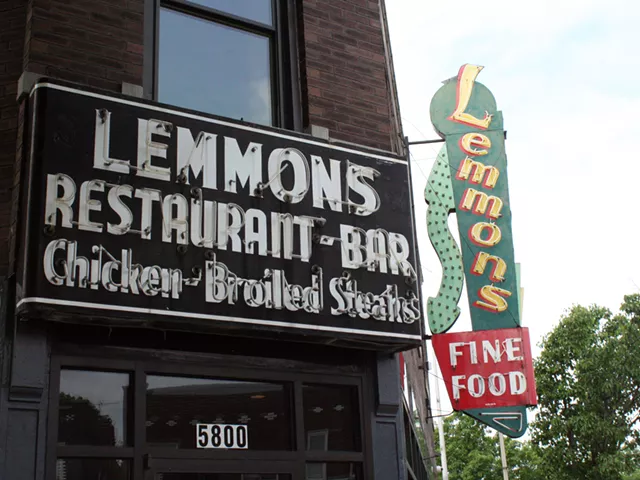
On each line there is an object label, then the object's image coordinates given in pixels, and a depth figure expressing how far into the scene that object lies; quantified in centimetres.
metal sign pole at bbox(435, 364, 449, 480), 2980
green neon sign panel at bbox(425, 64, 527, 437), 898
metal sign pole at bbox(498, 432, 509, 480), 3897
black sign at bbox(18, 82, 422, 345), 535
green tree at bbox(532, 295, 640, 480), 2777
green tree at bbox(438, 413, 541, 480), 4684
